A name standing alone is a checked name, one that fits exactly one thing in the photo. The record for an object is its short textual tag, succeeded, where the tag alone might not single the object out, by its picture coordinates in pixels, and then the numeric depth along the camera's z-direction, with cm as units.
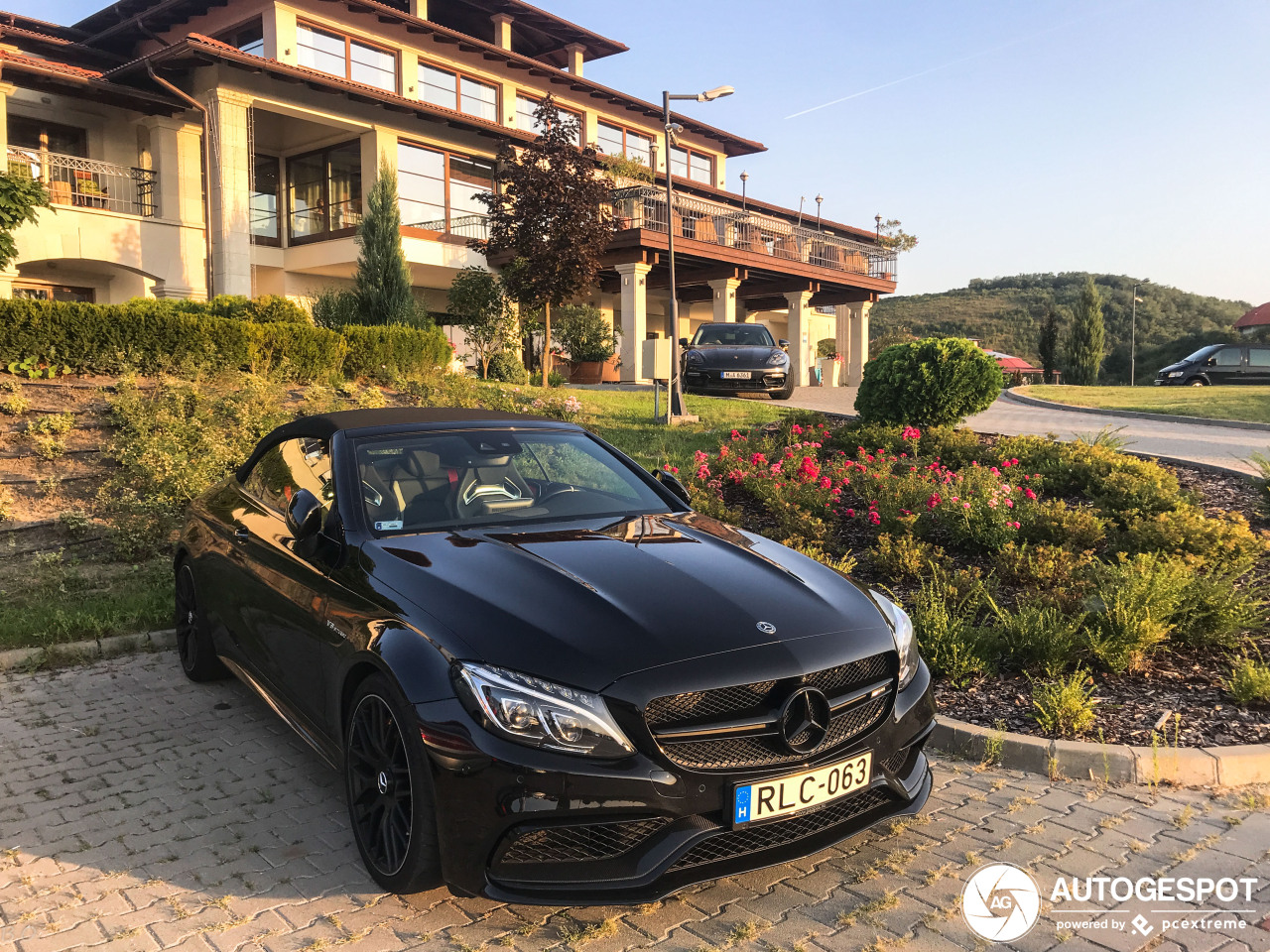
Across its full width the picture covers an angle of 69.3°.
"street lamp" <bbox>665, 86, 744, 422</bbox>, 1395
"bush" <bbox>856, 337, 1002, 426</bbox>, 987
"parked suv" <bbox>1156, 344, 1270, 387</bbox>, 2786
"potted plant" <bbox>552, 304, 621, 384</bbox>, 2627
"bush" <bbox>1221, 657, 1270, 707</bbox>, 442
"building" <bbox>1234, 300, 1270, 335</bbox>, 6025
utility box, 1332
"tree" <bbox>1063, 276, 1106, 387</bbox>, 5578
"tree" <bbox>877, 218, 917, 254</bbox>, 4462
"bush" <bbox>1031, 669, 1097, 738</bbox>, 421
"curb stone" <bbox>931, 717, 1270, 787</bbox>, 389
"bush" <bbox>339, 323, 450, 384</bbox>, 1365
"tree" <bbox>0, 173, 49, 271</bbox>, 1188
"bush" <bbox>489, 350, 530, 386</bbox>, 2030
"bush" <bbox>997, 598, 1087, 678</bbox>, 475
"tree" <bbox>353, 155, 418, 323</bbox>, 2039
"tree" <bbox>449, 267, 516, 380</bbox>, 2217
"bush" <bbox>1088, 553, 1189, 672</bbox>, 477
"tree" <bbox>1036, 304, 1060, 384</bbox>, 5828
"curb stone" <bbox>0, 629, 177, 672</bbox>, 547
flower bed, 452
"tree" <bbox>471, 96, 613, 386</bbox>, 1941
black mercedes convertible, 263
